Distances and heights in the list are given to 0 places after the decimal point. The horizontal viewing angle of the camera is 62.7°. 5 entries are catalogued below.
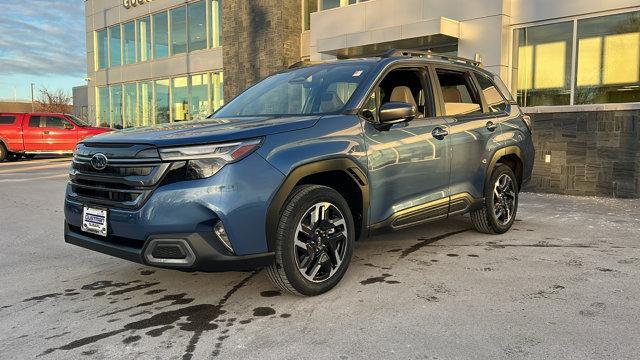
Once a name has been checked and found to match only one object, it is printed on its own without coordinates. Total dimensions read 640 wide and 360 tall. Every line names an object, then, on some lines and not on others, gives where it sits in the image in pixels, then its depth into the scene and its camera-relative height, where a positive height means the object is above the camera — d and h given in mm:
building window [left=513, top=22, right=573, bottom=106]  10250 +1489
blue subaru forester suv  3307 -260
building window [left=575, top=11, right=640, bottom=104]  9469 +1450
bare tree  61844 +3993
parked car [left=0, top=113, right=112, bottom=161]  18938 +60
